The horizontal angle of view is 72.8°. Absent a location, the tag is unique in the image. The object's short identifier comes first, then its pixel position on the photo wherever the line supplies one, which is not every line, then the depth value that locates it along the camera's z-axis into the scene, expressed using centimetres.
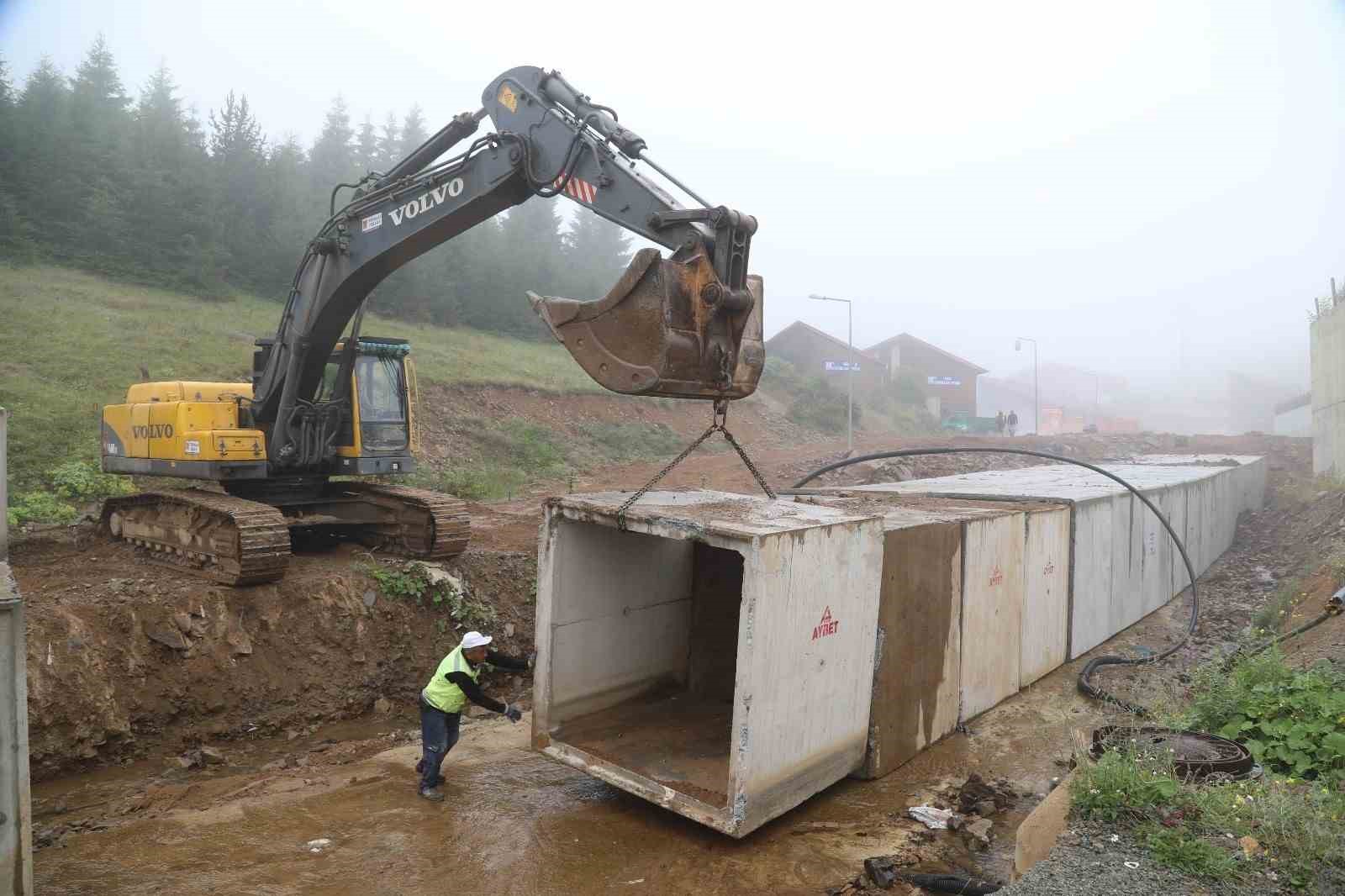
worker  696
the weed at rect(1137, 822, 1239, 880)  413
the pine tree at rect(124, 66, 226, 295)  2972
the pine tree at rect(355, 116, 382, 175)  4997
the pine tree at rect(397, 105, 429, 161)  5303
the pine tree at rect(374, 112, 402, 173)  5178
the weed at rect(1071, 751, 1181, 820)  467
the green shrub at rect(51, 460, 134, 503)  1381
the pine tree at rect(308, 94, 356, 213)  4303
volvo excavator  572
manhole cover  514
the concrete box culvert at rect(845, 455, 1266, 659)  1084
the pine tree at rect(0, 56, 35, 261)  2686
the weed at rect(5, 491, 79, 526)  1221
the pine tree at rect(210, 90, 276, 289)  3250
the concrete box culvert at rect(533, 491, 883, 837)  573
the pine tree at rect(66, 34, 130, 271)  2891
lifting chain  618
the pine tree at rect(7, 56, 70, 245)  2834
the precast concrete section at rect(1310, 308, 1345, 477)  2105
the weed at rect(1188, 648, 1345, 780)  547
